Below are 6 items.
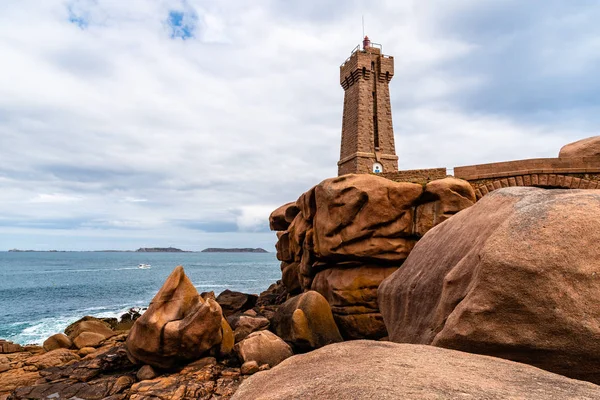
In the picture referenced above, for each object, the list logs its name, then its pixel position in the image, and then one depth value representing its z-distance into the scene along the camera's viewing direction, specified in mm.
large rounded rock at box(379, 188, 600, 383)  3859
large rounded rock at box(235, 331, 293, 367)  12461
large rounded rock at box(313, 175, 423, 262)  16047
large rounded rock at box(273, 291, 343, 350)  13602
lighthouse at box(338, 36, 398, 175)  32844
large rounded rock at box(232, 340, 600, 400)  2719
